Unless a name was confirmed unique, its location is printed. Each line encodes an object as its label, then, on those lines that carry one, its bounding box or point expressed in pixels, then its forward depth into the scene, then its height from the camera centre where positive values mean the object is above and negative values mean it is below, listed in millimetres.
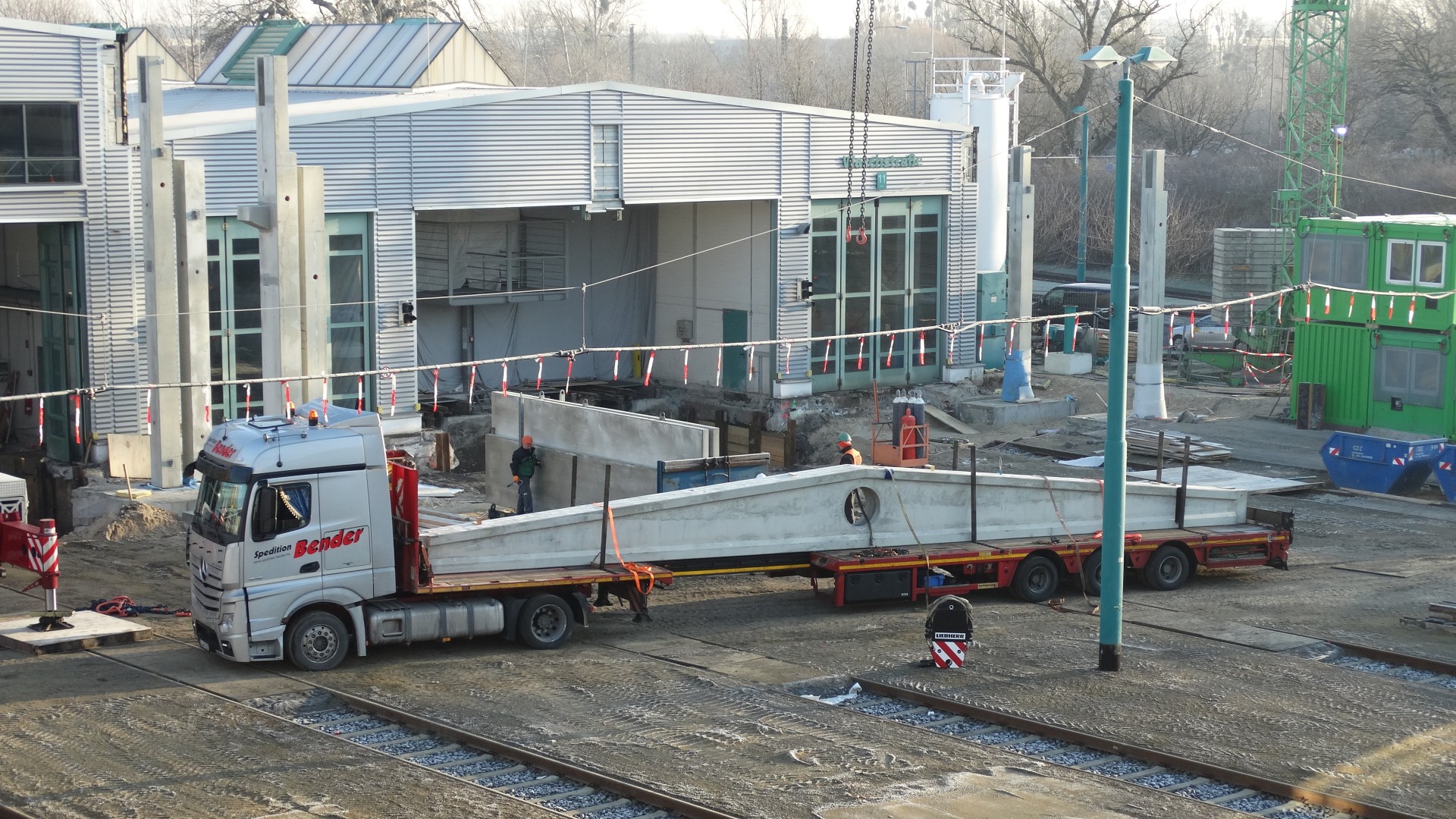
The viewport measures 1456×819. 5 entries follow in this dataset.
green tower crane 53344 +6066
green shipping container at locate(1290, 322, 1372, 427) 34344 -1685
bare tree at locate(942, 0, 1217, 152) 83125 +12941
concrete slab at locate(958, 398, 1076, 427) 37969 -2980
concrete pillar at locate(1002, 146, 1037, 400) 40438 +1054
